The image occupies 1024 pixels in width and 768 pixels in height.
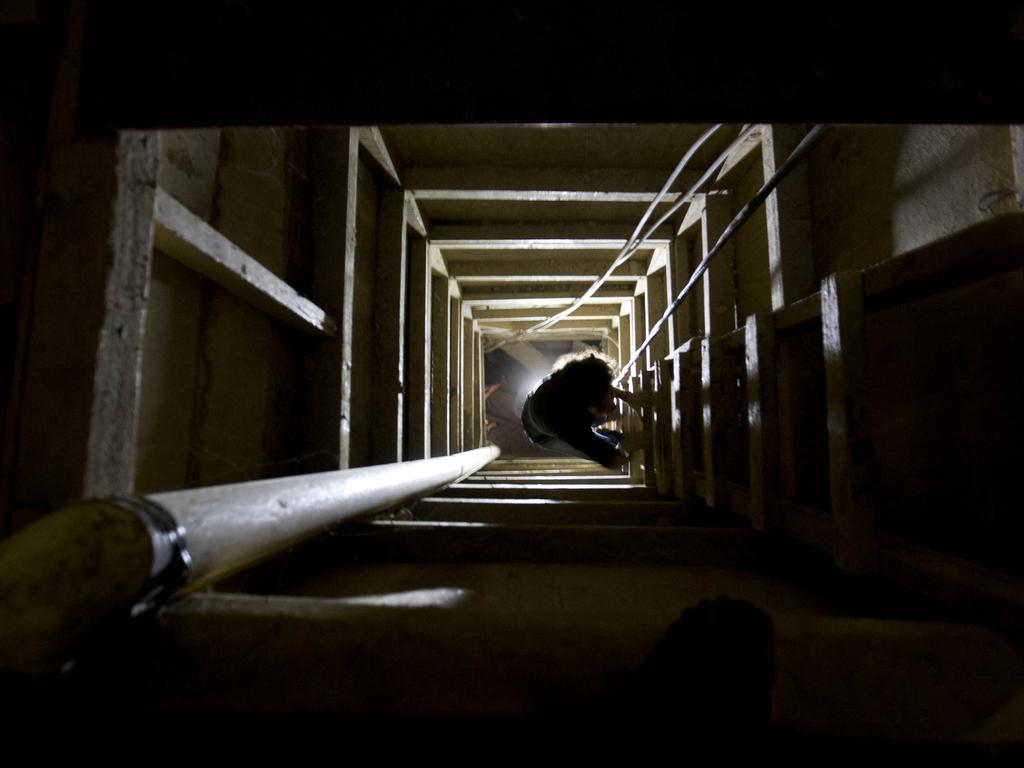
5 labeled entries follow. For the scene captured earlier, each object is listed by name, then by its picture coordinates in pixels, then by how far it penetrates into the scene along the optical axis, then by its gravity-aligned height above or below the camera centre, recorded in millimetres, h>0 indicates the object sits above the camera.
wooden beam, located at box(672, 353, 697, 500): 2975 -118
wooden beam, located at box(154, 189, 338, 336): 1524 +591
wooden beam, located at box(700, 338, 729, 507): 2512 -84
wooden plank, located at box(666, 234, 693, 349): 4848 +1397
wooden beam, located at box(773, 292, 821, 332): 1757 +384
